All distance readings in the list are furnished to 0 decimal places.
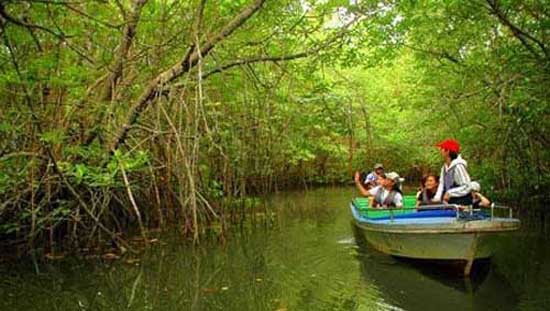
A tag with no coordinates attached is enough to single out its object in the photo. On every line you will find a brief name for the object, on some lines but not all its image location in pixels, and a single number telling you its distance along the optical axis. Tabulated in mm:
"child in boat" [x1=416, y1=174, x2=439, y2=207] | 9547
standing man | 7535
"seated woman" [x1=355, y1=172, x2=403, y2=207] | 9586
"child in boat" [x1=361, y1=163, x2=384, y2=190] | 11390
